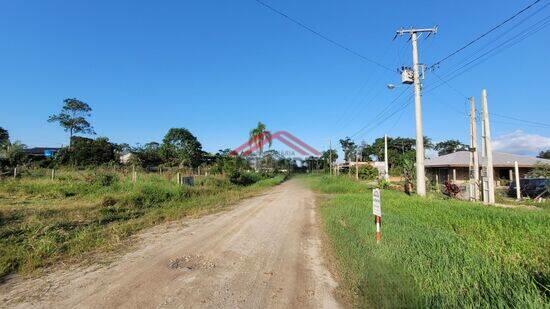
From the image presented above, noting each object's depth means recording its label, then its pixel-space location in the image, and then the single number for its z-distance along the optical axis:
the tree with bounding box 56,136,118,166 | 53.53
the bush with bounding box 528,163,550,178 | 27.30
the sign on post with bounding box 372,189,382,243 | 8.05
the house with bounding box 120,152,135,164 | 75.16
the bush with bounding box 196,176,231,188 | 28.33
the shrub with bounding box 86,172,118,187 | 20.33
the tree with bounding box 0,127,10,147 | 60.92
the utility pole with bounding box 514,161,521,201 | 21.67
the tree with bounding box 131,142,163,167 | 69.62
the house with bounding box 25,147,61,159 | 70.78
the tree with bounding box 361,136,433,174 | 94.56
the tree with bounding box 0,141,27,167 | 31.08
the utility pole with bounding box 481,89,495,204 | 19.14
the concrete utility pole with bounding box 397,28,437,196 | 21.48
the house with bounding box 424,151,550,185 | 39.50
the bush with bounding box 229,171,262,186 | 36.81
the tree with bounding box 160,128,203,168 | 70.06
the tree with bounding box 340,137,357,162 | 101.75
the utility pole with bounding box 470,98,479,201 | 21.97
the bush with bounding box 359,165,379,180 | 51.79
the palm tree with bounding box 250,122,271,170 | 67.19
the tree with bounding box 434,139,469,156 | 95.64
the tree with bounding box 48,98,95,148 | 57.03
